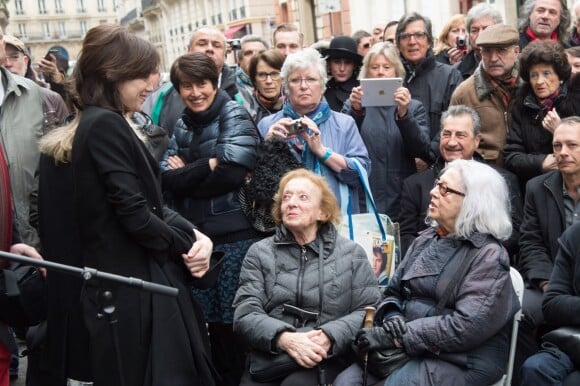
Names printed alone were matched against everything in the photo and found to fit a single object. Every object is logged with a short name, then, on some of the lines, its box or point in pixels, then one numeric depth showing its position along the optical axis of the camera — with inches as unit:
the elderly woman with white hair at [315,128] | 208.5
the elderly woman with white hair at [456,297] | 157.9
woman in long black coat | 142.4
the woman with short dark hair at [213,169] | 201.5
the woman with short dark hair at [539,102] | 220.1
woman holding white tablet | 233.0
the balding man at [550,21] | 275.9
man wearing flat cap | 233.3
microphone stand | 114.0
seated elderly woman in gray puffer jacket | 169.5
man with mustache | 216.1
